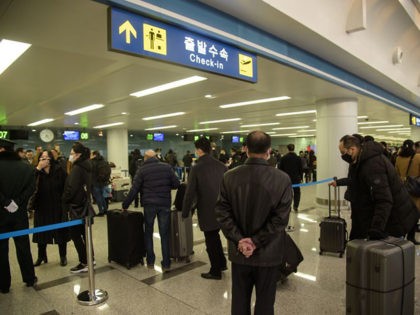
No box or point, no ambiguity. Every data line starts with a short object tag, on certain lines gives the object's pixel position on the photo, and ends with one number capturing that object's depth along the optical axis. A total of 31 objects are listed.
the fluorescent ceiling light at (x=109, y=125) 15.01
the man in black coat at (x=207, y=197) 3.90
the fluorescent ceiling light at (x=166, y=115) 12.06
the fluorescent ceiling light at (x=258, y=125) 18.28
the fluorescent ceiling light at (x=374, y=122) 17.38
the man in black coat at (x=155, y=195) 4.23
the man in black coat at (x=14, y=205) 3.67
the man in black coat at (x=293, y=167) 7.73
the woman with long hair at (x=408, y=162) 5.04
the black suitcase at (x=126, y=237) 4.35
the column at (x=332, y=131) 8.25
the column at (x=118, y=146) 17.91
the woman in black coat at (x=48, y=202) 4.43
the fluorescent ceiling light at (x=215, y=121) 14.87
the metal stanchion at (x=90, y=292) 3.43
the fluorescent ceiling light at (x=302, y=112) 12.49
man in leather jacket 2.12
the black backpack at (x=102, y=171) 7.80
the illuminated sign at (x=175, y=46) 2.85
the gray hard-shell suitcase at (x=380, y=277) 2.56
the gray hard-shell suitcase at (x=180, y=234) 4.57
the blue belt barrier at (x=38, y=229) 3.04
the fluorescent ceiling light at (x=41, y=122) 12.75
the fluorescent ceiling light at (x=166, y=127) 17.88
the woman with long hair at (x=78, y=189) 4.04
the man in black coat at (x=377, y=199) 2.73
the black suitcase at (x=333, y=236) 4.70
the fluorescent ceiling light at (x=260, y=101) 9.17
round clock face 14.64
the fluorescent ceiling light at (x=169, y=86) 6.47
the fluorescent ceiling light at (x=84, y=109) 9.47
